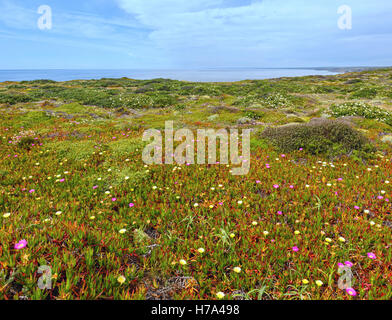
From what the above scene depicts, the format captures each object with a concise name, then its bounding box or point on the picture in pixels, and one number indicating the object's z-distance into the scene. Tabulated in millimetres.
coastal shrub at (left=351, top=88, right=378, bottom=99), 27052
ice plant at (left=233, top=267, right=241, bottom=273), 3266
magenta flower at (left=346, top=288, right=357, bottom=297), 2862
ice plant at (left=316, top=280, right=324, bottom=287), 2971
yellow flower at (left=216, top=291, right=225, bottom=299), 2851
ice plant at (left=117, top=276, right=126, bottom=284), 2872
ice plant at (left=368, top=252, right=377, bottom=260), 3504
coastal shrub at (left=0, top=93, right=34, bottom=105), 25689
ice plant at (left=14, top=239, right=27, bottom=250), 3036
